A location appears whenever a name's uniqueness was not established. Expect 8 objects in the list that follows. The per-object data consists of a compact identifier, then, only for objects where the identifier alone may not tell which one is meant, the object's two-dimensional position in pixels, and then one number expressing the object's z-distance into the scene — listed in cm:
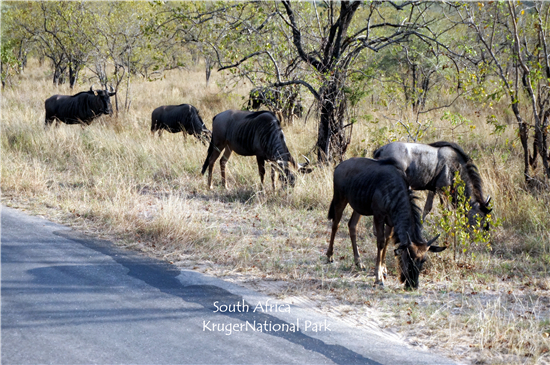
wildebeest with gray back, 1431
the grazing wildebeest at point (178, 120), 2778
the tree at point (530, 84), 1534
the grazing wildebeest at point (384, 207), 1041
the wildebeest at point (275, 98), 1975
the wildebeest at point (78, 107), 3027
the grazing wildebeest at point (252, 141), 1795
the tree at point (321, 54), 1886
